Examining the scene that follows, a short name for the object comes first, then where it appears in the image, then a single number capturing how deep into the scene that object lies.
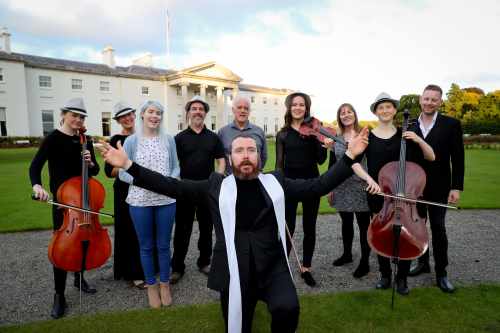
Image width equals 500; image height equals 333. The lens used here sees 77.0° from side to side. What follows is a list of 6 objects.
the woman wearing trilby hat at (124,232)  4.16
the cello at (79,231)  3.24
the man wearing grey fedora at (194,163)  4.29
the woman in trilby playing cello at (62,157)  3.42
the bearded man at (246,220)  2.59
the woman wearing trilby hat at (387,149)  3.74
